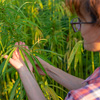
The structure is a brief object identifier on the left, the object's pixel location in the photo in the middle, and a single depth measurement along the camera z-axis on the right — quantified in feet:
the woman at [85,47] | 2.66
